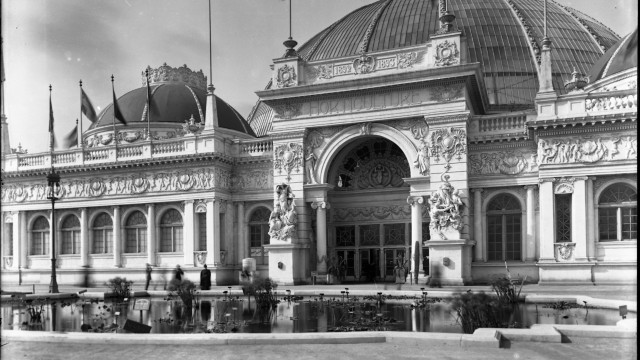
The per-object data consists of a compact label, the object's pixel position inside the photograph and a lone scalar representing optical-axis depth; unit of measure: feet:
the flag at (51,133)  143.33
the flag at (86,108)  140.36
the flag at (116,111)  140.94
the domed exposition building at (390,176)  104.01
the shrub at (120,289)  86.58
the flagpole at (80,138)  140.97
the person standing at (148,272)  112.42
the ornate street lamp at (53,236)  96.40
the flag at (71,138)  145.07
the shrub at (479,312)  47.24
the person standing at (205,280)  102.63
